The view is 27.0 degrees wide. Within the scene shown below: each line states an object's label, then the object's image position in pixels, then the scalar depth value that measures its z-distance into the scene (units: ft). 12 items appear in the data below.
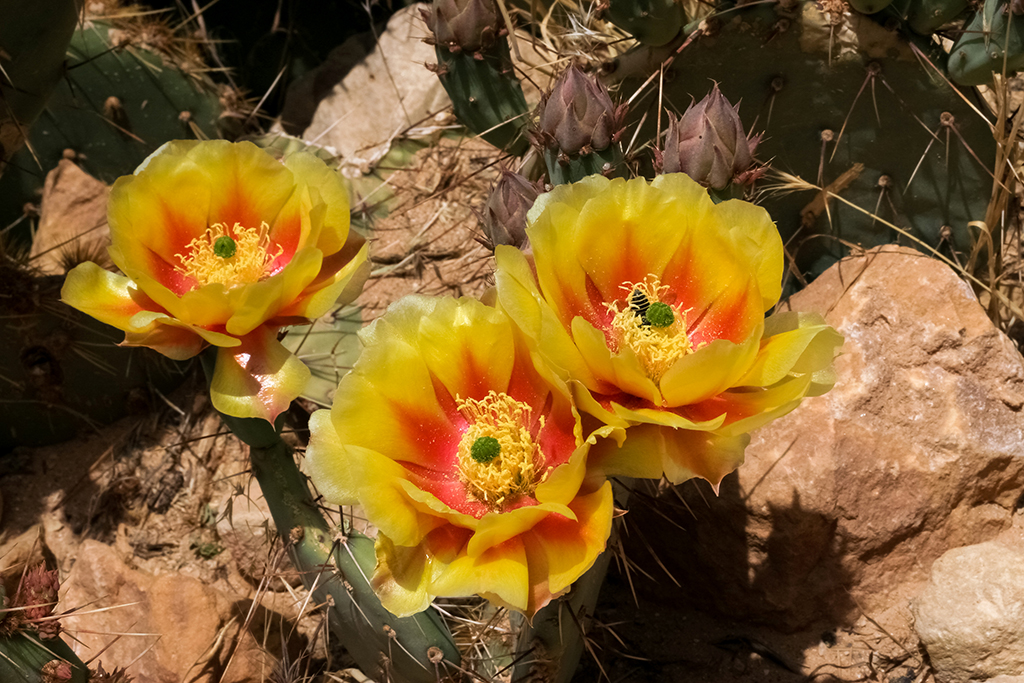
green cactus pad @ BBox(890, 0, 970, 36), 2.08
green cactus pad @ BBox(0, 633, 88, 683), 1.81
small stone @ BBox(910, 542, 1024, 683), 1.99
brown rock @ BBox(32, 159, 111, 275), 2.57
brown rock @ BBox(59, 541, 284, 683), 2.13
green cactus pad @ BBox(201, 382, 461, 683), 1.94
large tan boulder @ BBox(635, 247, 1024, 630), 2.11
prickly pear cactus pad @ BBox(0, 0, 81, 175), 2.15
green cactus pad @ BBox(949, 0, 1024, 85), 2.05
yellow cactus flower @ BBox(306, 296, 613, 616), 1.60
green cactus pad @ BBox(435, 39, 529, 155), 2.15
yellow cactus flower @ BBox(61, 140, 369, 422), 1.77
